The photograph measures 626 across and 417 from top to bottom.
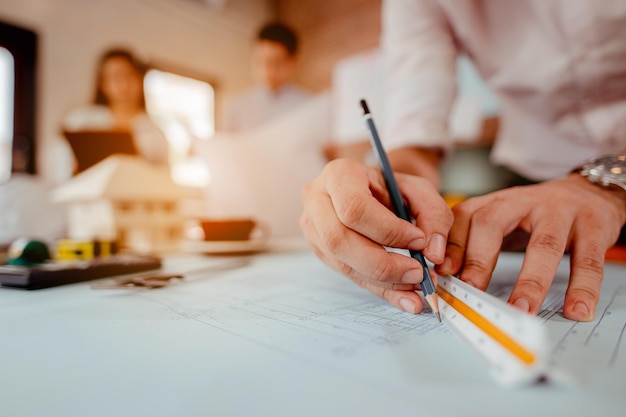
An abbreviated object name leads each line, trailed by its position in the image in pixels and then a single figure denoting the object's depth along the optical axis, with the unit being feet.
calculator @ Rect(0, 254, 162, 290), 1.73
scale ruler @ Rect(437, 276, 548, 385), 0.69
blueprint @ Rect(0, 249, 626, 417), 0.71
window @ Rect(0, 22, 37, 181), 8.87
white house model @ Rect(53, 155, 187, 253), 2.87
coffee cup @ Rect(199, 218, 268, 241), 2.93
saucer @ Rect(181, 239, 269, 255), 2.81
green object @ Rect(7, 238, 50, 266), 2.10
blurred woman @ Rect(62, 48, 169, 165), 8.30
